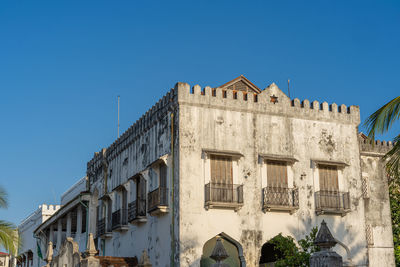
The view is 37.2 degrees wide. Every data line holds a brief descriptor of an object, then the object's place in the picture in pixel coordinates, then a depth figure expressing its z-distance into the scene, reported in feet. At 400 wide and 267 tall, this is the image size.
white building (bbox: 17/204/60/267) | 144.38
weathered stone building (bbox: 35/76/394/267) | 74.23
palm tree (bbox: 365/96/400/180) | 47.67
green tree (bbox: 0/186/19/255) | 72.84
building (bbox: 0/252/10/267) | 153.28
